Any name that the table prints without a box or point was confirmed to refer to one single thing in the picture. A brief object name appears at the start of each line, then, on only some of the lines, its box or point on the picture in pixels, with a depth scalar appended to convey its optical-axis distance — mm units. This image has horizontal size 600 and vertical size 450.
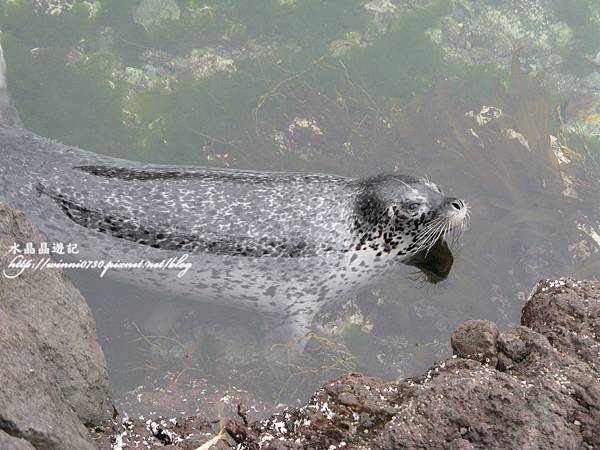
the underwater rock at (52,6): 6641
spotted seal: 4043
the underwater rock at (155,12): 6918
